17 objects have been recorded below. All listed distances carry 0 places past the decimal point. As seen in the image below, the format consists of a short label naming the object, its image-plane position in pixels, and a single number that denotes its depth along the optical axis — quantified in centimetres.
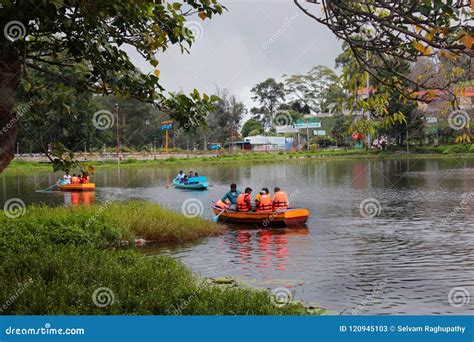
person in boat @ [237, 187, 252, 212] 2178
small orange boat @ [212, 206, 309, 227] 2086
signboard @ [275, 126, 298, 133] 9666
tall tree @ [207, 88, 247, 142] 10221
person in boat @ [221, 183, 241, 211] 2316
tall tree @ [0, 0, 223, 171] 689
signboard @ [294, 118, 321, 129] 8918
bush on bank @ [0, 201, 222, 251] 1373
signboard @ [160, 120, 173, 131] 6985
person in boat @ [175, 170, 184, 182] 4269
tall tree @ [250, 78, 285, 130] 10375
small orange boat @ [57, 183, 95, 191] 4012
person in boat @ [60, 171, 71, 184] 4150
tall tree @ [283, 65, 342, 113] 9519
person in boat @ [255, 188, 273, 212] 2136
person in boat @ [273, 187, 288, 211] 2134
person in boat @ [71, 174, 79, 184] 4089
